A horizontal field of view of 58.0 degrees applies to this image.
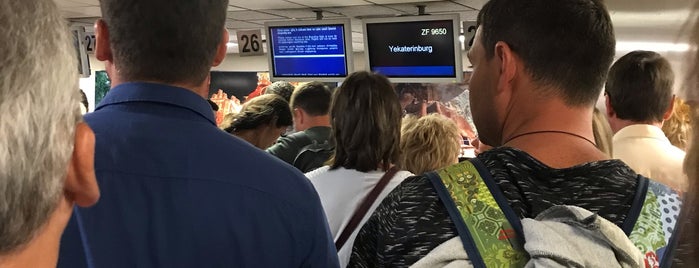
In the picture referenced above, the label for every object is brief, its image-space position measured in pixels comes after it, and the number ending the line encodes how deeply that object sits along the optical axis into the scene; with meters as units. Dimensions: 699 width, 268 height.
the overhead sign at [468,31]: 6.19
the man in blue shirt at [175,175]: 1.14
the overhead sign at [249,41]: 7.99
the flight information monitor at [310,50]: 6.36
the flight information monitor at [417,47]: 5.77
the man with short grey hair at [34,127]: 0.45
